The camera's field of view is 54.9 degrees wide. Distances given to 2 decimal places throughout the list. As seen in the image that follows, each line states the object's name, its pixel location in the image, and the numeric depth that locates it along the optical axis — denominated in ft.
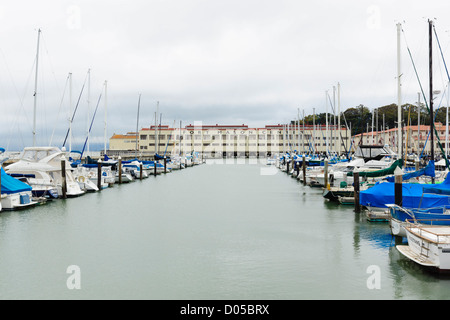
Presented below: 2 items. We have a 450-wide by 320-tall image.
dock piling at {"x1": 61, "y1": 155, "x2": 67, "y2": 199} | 98.07
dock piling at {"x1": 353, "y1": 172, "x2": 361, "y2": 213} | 75.25
